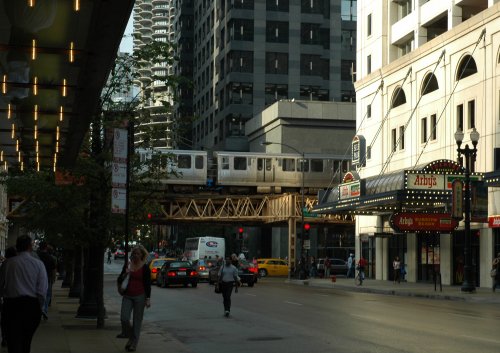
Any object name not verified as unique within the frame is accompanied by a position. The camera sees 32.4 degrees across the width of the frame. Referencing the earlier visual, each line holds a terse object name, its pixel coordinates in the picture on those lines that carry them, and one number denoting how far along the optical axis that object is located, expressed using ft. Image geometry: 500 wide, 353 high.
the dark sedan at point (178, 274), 151.33
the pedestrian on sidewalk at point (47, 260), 68.91
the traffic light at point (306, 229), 198.24
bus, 233.55
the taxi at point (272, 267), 229.86
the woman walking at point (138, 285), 49.85
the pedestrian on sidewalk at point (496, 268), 128.09
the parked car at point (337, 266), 238.89
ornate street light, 124.67
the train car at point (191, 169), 215.10
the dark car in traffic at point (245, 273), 153.48
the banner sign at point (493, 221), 138.40
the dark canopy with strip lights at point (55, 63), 33.94
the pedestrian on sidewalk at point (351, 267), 213.66
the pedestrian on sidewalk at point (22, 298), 35.73
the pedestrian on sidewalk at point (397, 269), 167.32
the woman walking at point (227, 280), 78.02
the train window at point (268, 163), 222.48
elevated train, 218.79
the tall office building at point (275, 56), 349.00
